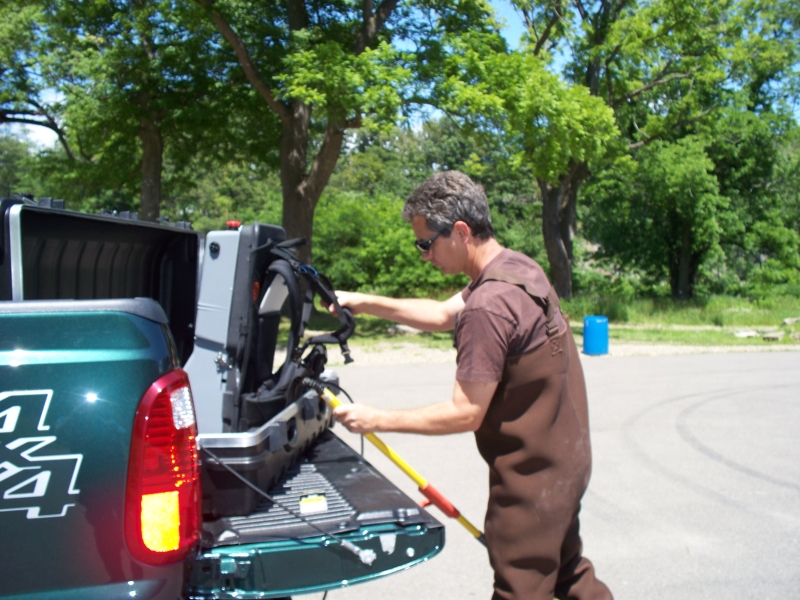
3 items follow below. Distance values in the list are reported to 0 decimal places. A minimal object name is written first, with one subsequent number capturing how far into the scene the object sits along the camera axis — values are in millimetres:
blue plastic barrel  13308
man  2492
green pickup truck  1986
